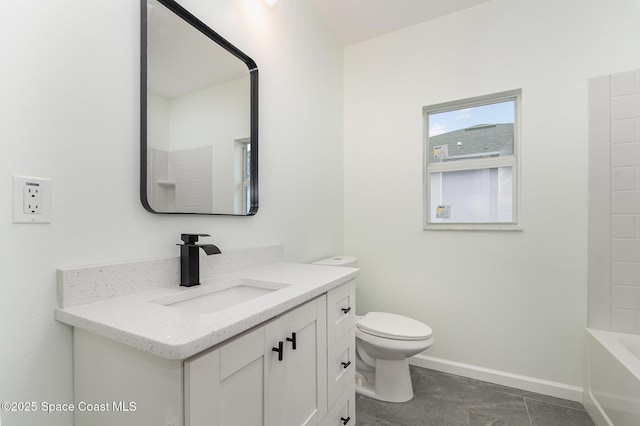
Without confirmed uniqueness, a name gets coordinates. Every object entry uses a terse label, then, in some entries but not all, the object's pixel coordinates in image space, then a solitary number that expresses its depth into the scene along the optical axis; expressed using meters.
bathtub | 1.32
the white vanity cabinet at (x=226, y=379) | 0.66
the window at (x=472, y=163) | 2.09
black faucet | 1.13
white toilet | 1.73
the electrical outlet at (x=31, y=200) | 0.79
